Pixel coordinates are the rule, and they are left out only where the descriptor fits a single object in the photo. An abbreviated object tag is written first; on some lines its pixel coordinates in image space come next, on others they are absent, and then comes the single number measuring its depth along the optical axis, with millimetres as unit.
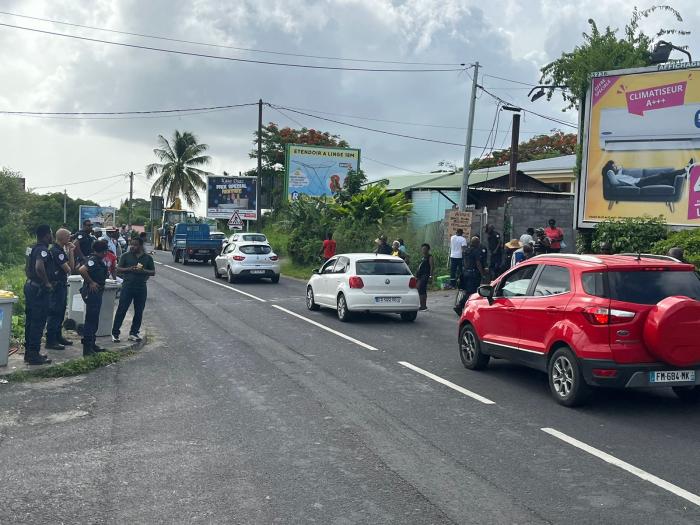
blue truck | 37312
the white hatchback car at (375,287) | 15789
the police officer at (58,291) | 10547
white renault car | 25922
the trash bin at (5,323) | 9727
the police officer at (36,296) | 10055
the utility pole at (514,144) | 30344
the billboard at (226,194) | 54000
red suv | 7773
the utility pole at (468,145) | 26594
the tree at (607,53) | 22953
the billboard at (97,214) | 71194
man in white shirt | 20688
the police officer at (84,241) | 14875
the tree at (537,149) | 56594
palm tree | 64812
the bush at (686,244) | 16383
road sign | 39781
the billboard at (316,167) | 45406
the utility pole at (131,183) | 89906
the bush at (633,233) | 18656
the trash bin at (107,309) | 12594
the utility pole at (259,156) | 42188
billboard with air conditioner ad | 18469
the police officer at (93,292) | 10961
